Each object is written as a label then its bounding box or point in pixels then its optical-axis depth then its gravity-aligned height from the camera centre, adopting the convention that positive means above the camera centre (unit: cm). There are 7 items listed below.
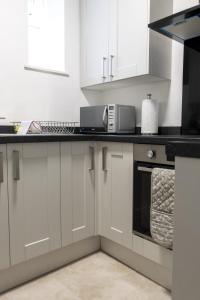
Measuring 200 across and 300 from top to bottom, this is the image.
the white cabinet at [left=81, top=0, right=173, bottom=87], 173 +71
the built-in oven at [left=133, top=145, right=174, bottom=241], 145 -30
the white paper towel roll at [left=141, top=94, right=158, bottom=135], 185 +15
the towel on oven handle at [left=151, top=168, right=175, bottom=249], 128 -37
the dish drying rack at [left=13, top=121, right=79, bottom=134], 208 +7
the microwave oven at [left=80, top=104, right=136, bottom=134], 190 +13
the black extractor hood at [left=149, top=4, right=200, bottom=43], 130 +64
